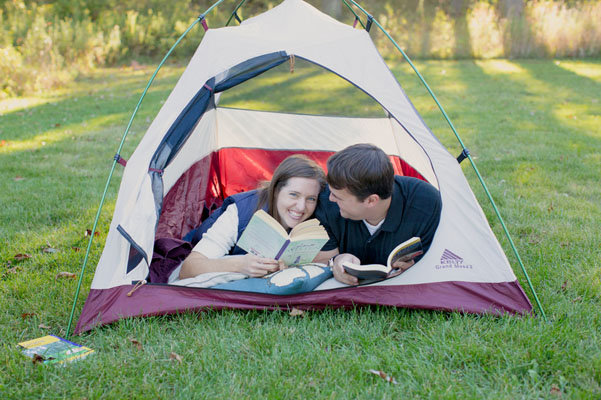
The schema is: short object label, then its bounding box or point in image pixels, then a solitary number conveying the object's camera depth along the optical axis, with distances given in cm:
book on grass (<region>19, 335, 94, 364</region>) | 200
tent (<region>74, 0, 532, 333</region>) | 229
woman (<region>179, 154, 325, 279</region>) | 243
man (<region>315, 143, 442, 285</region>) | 221
